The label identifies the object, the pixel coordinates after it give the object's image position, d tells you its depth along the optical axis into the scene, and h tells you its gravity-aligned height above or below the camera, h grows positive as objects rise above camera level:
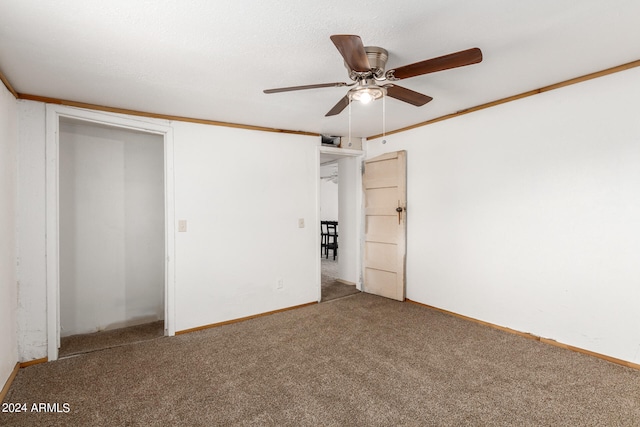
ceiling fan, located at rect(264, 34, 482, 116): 1.60 +0.82
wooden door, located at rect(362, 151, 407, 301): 4.13 -0.16
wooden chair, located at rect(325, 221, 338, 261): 7.45 -0.76
